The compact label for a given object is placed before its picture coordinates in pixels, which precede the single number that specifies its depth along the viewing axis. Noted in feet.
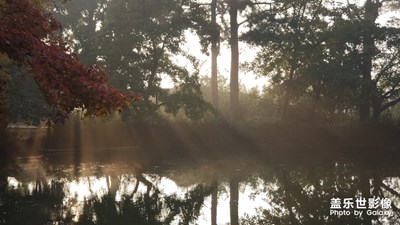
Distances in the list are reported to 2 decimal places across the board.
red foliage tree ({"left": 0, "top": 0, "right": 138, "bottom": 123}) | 16.93
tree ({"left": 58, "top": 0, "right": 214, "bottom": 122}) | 88.69
